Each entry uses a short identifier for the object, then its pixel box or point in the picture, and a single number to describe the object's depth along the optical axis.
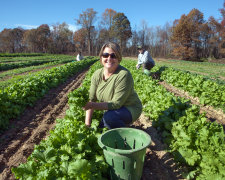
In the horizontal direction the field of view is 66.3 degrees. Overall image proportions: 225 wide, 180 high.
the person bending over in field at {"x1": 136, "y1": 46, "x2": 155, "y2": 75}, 9.99
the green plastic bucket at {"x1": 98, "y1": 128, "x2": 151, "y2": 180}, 2.20
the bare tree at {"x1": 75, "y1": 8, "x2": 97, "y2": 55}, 66.94
